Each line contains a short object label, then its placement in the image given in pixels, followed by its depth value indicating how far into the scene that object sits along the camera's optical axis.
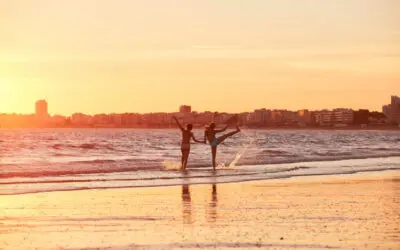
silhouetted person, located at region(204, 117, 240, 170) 29.00
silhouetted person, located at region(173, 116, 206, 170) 28.55
